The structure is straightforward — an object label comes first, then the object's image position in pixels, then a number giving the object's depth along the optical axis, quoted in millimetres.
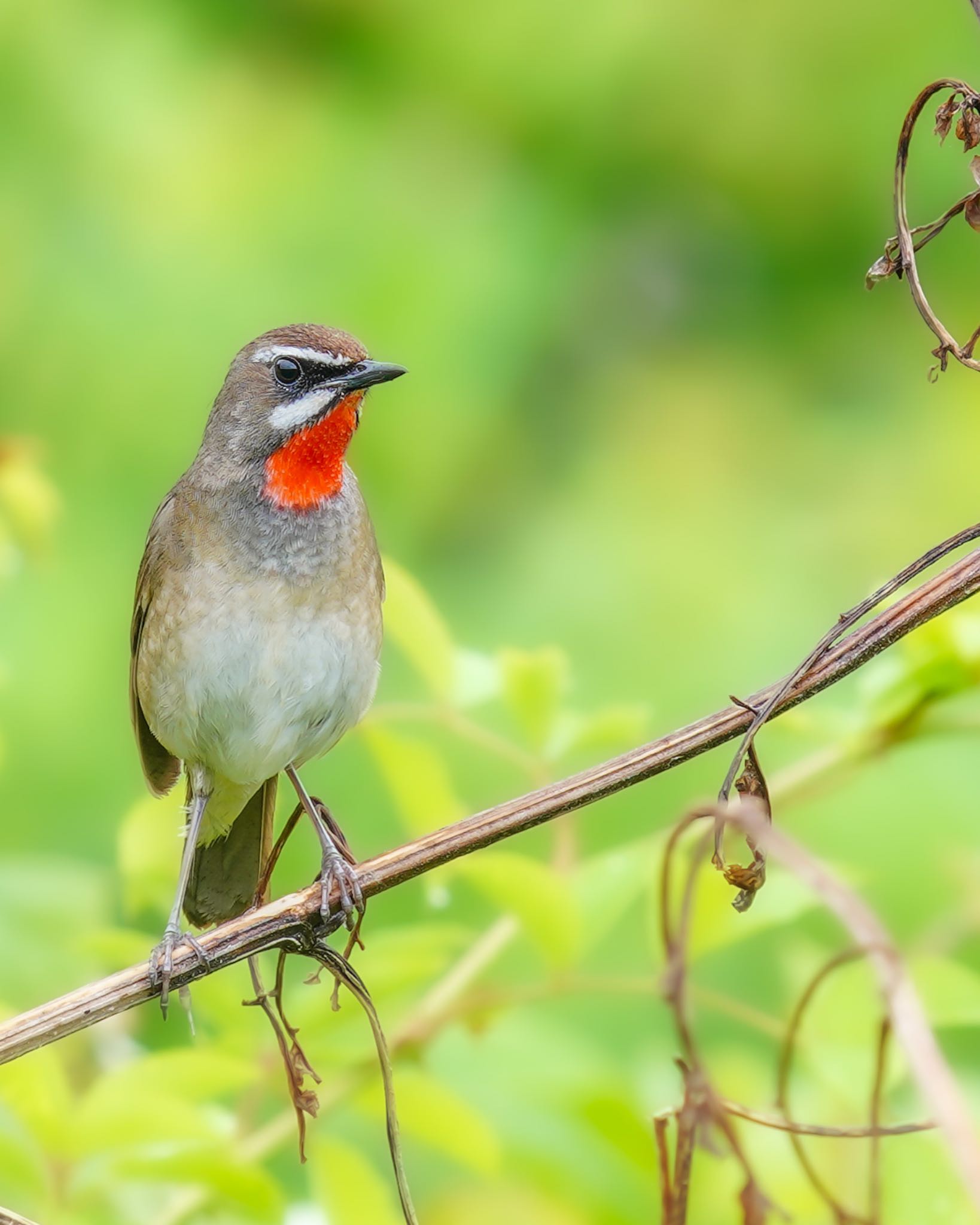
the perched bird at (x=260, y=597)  6172
